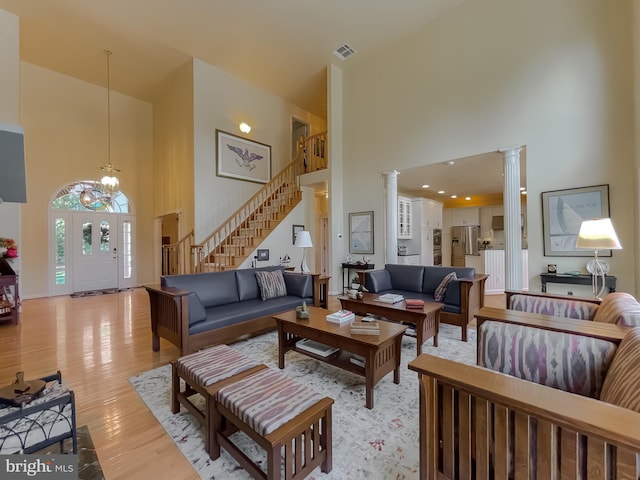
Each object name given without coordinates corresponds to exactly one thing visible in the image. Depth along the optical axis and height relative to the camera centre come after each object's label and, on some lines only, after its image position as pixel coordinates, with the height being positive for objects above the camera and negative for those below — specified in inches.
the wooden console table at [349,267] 245.8 -21.9
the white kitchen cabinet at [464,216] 363.9 +32.4
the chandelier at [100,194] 275.0 +51.3
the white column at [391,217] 237.1 +21.0
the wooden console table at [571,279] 146.9 -21.7
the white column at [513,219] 179.3 +13.7
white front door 269.3 -5.0
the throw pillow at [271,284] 151.7 -22.3
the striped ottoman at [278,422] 50.0 -32.9
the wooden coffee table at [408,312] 116.3 -31.6
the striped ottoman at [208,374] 63.4 -31.7
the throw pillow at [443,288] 149.0 -24.4
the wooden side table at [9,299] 163.3 -30.5
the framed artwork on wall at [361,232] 249.3 +9.2
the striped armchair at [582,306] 69.6 -21.4
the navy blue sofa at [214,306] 110.8 -29.4
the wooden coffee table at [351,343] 83.5 -32.7
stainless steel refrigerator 356.8 -1.3
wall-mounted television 56.9 +17.0
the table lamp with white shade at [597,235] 95.1 +1.4
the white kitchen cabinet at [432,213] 300.8 +31.3
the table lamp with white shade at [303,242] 188.7 +0.8
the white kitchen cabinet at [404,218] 275.1 +23.7
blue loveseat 138.2 -25.6
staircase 234.1 +17.7
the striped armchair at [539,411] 35.1 -26.0
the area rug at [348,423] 61.1 -47.8
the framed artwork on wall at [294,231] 276.5 +11.9
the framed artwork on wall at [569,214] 151.3 +14.3
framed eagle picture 257.4 +82.5
